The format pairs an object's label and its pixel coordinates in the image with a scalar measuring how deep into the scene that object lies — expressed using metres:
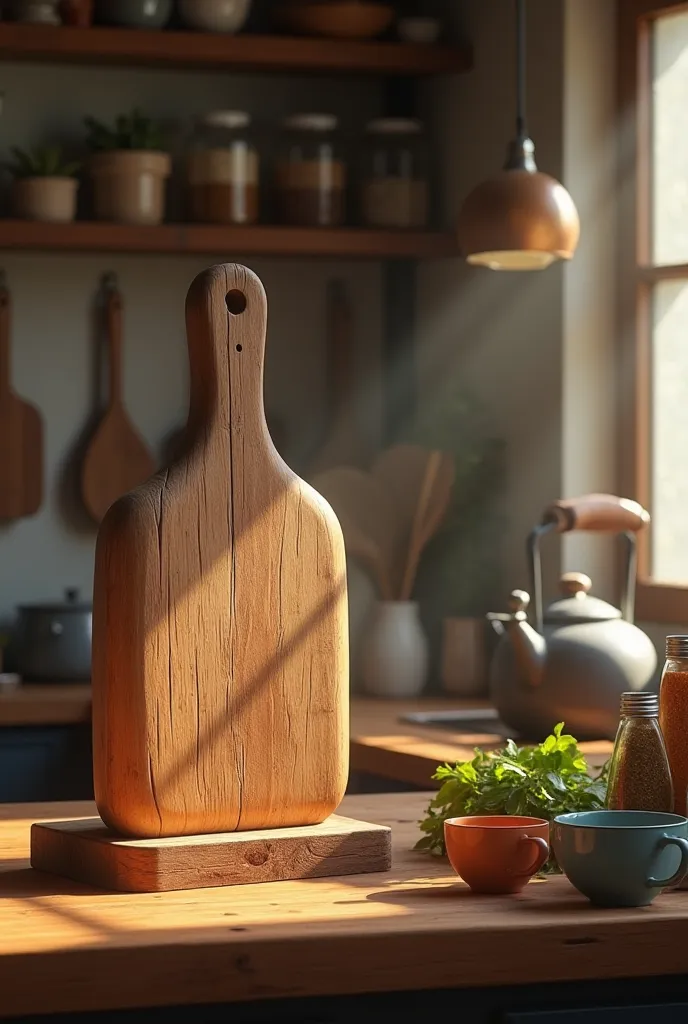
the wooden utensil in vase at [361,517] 3.93
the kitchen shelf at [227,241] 3.71
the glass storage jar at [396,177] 3.91
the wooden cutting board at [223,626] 1.46
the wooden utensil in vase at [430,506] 3.83
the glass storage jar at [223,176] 3.79
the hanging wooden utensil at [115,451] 3.95
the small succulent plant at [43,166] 3.75
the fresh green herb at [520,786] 1.58
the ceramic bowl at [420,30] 3.89
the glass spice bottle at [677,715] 1.54
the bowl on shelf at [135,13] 3.71
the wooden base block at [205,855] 1.44
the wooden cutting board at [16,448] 3.90
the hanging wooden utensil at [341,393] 4.16
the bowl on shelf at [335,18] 3.81
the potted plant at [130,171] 3.77
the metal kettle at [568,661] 2.77
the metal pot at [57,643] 3.62
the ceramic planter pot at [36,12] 3.69
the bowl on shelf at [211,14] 3.75
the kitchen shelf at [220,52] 3.67
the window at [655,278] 3.42
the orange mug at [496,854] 1.42
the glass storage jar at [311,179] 3.86
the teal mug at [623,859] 1.34
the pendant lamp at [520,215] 2.92
